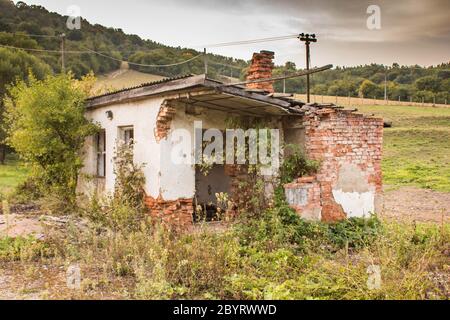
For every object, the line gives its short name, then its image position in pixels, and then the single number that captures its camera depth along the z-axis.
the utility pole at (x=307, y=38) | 20.34
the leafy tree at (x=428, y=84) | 48.62
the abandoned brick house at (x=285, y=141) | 9.00
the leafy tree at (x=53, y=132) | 10.95
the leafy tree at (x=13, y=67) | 29.75
